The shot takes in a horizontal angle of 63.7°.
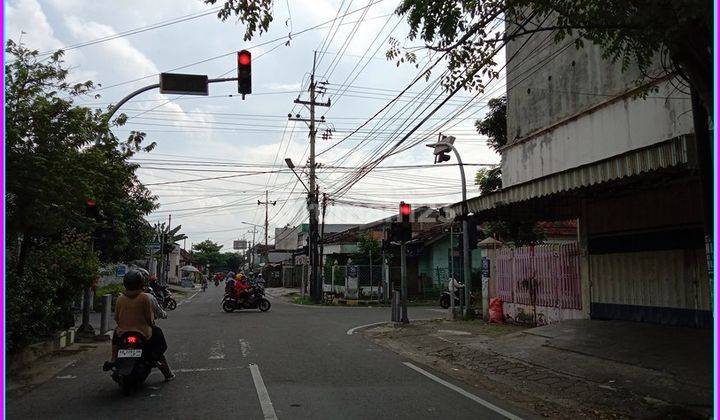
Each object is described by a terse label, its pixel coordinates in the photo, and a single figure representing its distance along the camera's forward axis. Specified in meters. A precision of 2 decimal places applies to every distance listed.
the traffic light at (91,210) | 12.87
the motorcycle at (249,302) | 22.08
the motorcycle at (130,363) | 6.92
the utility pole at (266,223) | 66.20
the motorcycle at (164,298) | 20.98
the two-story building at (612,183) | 10.33
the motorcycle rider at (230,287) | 22.16
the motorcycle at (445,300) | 24.85
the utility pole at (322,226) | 30.45
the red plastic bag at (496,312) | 16.39
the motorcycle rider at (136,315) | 7.29
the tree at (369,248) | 32.75
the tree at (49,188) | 8.71
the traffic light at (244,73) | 11.23
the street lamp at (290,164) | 29.25
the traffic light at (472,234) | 18.04
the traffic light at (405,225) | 15.79
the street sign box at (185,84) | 11.77
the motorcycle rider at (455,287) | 18.53
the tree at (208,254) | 107.57
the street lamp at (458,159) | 16.83
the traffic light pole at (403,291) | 16.89
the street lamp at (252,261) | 92.85
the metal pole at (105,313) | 13.63
